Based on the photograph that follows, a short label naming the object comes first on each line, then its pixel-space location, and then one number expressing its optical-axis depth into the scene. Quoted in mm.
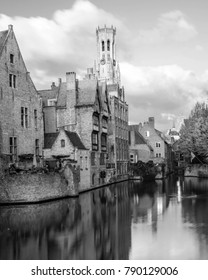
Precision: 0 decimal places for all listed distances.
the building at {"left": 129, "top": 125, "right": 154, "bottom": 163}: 90750
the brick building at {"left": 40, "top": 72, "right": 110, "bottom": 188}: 58094
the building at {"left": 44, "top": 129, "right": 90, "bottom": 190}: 51406
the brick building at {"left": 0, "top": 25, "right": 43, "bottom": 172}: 45656
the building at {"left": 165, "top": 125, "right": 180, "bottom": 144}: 138625
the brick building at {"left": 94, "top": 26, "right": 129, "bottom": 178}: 73944
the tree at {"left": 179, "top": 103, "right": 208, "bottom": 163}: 61344
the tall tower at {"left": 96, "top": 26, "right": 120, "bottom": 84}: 178850
